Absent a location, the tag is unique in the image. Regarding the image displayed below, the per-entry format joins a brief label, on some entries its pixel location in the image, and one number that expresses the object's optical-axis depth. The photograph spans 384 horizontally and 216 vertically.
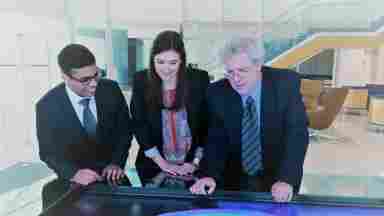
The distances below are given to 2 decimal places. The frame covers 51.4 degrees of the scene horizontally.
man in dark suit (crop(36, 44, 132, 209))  1.98
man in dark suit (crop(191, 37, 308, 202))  1.78
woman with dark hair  2.13
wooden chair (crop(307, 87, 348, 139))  6.48
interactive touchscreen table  1.50
